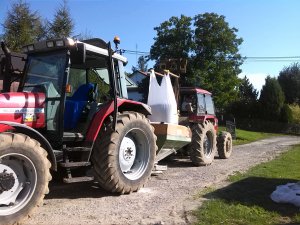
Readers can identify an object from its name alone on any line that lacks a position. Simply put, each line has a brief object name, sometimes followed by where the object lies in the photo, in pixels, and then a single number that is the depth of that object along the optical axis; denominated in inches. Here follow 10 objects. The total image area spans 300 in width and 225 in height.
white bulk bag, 268.2
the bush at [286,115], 1296.2
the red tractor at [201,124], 321.1
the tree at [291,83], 1456.9
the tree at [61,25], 560.2
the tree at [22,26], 506.3
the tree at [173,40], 1130.5
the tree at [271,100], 1287.0
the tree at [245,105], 1322.2
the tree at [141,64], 1312.4
